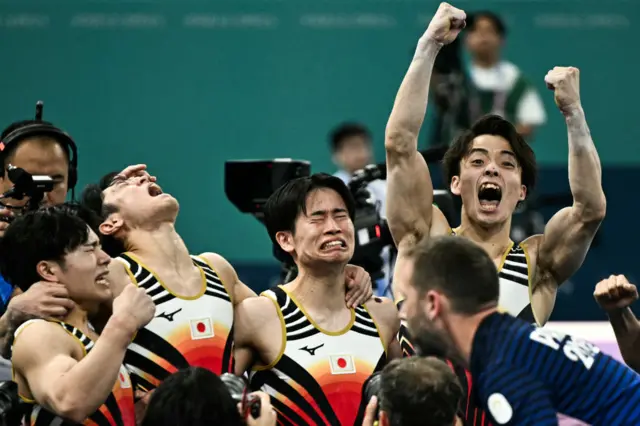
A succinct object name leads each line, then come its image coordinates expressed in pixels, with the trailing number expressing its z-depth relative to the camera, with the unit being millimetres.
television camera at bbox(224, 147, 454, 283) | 11875
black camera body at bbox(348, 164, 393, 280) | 12375
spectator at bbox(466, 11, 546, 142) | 20141
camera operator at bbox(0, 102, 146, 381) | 10687
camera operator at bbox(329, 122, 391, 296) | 19953
